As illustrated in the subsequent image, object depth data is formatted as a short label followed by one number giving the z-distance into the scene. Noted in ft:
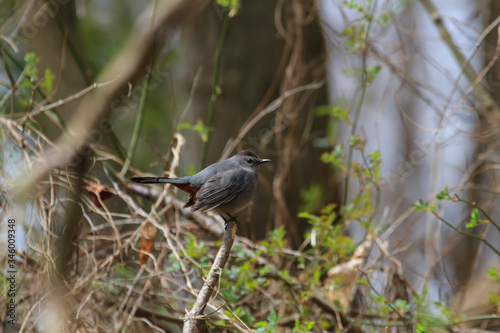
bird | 22.49
